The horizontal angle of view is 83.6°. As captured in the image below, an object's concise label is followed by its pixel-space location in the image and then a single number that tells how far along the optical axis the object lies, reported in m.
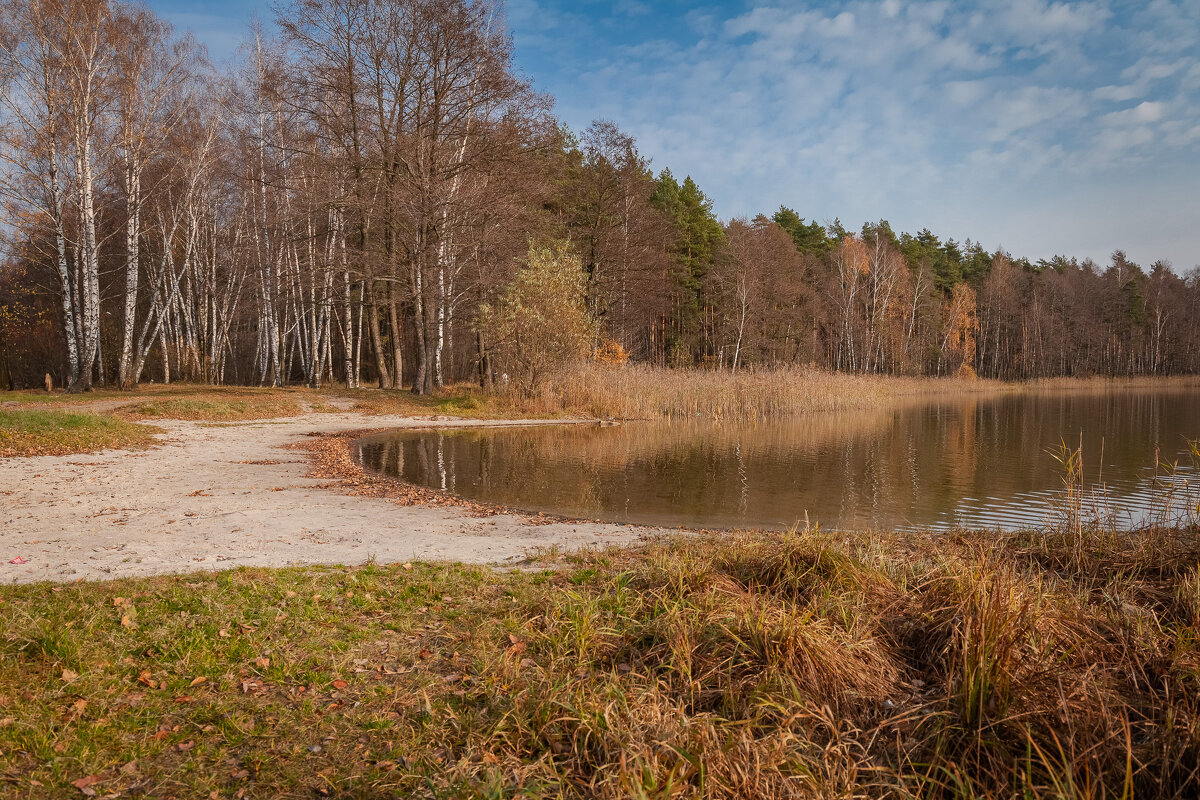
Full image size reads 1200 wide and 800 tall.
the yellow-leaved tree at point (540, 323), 22.28
